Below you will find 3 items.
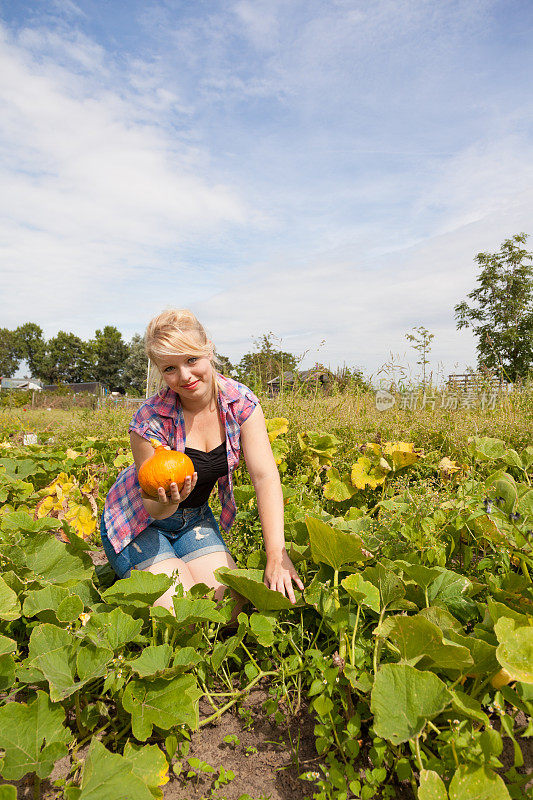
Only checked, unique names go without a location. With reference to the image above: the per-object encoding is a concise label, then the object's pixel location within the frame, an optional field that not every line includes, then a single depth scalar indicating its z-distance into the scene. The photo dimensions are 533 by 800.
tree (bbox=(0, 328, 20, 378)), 74.38
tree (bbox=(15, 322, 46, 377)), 75.32
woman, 2.12
